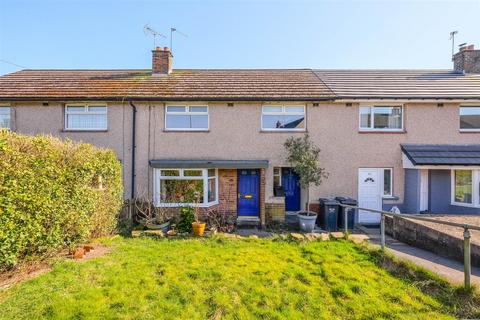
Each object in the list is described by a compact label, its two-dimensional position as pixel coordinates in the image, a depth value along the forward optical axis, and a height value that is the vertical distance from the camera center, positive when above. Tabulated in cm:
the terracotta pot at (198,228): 795 -227
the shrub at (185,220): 834 -211
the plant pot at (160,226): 825 -233
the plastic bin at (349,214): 922 -206
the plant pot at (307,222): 878 -226
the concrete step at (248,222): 952 -247
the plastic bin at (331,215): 917 -208
